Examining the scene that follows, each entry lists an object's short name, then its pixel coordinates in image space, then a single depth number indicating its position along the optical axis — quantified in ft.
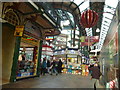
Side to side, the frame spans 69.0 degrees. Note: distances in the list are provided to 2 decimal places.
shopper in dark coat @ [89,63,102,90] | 15.76
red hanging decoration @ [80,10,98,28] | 12.18
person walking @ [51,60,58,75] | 34.29
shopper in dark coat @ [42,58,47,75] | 29.78
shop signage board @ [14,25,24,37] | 16.99
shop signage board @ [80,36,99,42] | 32.01
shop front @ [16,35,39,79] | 19.71
